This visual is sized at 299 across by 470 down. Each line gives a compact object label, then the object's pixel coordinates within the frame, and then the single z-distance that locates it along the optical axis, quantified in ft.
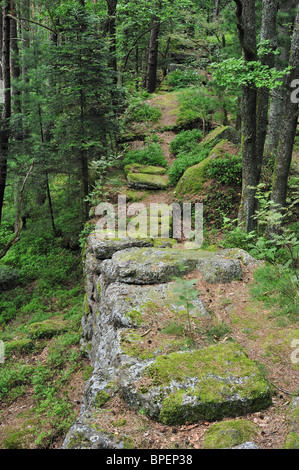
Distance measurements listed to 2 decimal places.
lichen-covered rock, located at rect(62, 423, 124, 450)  8.54
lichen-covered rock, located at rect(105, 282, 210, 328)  14.98
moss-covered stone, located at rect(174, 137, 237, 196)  35.81
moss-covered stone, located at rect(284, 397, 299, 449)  8.30
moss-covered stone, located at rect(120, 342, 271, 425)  9.87
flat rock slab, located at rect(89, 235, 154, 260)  22.89
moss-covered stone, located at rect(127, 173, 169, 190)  37.58
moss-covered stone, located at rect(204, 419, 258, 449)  8.62
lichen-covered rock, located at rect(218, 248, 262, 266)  19.66
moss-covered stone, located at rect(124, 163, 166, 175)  40.32
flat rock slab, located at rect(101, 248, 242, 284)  18.01
